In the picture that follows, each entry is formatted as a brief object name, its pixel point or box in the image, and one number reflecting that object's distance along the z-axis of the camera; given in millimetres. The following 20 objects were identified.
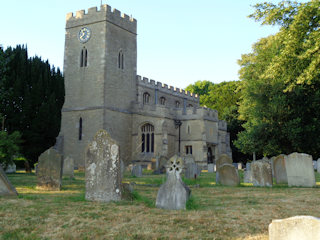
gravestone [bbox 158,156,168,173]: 22422
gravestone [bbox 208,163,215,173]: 26969
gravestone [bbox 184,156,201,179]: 16266
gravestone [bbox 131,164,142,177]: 18094
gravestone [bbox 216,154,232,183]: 15883
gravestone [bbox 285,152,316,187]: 11312
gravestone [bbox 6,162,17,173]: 18730
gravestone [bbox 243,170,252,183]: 14156
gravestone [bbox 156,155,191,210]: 6473
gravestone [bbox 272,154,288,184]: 12930
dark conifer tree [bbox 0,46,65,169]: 19078
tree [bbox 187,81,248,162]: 42688
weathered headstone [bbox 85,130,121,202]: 7402
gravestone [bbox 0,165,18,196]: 7641
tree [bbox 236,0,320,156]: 21734
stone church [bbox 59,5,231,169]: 29781
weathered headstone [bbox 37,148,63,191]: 9898
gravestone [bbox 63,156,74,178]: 15648
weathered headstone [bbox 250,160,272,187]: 11688
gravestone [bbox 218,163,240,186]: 12273
